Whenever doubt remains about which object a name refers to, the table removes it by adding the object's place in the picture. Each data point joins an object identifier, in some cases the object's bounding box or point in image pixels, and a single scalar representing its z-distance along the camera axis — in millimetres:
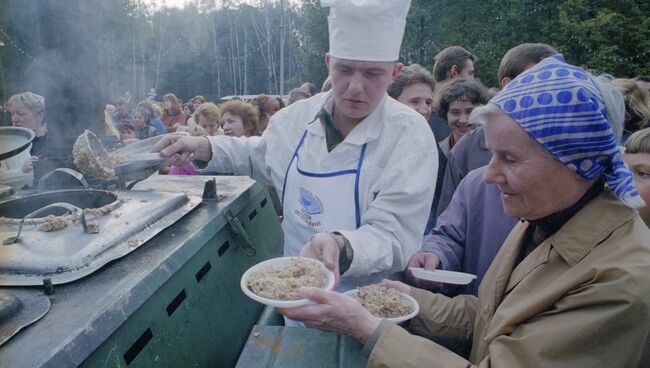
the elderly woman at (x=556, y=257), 1225
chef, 2131
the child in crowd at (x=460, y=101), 4070
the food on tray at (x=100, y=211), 1928
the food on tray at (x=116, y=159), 2380
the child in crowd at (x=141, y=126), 8125
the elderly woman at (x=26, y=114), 3976
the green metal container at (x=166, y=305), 1201
